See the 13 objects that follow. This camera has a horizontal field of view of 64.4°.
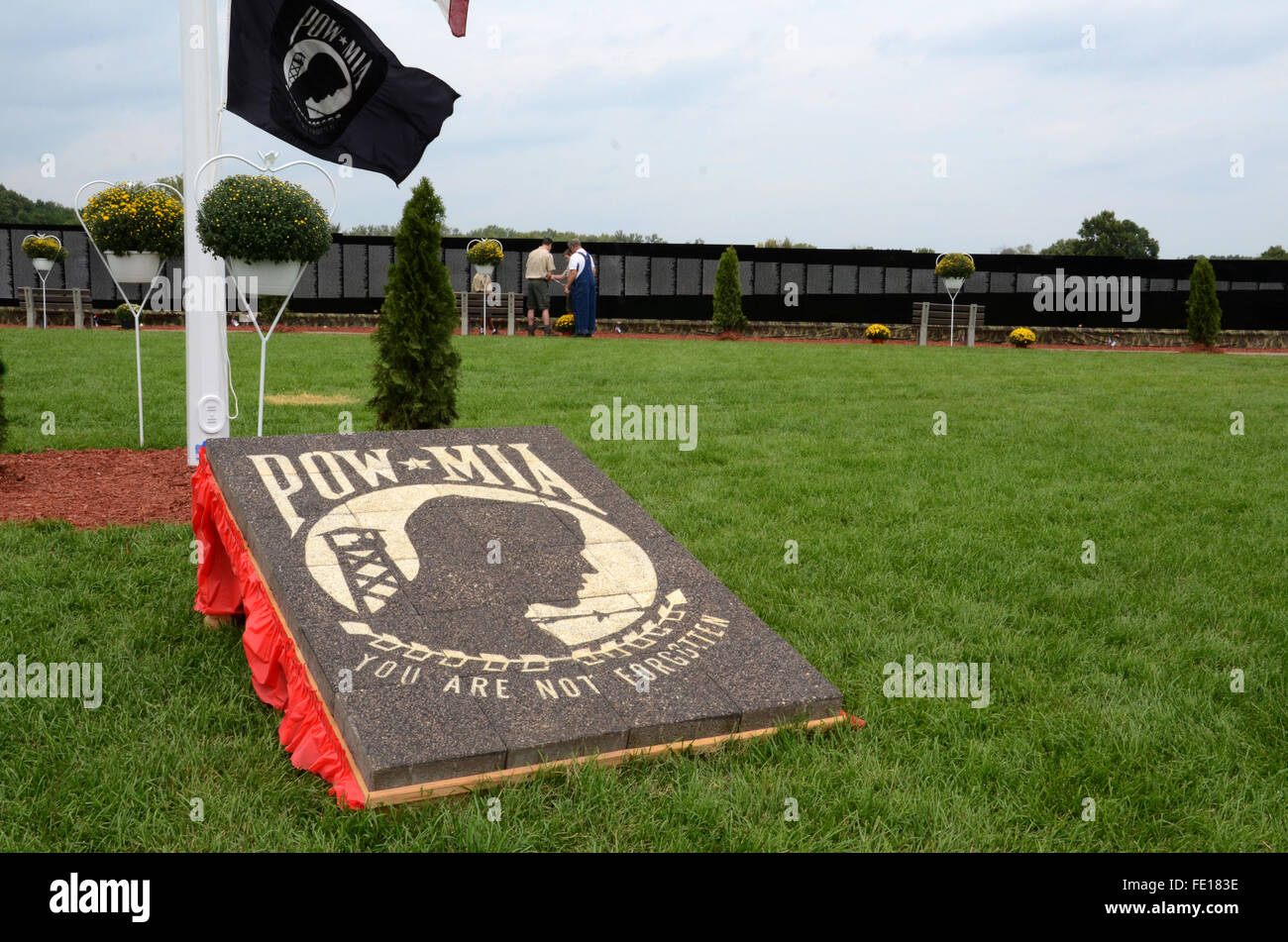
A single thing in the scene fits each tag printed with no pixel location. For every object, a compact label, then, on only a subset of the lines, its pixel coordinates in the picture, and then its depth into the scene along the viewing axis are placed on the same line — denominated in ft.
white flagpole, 26.14
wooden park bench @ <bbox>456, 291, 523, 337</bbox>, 79.15
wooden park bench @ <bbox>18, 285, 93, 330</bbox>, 82.33
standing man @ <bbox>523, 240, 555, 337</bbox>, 77.87
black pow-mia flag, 26.89
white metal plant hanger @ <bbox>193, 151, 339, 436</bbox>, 25.20
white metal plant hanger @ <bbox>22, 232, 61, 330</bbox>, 80.23
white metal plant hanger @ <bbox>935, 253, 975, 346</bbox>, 82.12
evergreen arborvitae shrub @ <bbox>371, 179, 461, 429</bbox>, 27.71
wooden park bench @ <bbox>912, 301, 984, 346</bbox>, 81.97
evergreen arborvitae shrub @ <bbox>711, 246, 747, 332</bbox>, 84.02
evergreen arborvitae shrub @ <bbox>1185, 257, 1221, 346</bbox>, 80.48
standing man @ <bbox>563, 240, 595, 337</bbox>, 75.97
